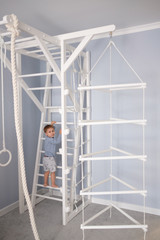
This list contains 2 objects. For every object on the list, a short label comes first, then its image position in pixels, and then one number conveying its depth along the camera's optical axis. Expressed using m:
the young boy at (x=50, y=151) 3.24
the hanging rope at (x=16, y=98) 1.46
